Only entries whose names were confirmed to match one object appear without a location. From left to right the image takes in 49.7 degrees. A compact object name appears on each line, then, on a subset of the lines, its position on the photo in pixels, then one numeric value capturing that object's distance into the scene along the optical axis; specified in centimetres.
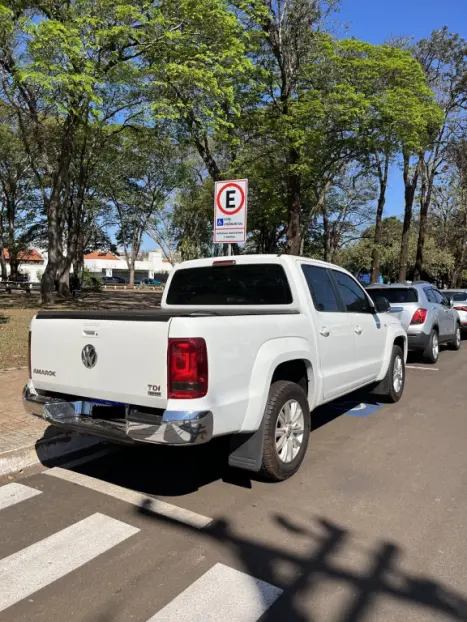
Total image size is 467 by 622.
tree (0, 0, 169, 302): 1214
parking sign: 772
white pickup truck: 342
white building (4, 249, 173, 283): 9701
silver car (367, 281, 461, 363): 1063
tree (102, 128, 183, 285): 2398
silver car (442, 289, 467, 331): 1579
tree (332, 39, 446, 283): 1577
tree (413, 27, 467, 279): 2483
